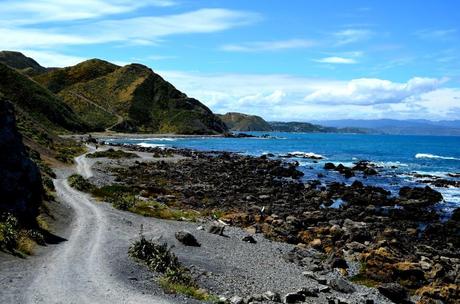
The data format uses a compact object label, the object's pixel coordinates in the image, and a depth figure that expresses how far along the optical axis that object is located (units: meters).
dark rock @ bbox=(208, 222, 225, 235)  33.41
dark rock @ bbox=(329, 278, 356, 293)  23.62
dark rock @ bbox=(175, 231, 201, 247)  29.61
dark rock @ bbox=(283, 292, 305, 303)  20.78
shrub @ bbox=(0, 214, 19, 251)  23.01
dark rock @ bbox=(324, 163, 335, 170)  88.06
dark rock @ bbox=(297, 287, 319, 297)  21.88
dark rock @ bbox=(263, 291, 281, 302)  20.55
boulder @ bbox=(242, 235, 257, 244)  32.22
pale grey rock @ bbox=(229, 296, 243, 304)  19.31
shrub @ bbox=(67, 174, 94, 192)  45.53
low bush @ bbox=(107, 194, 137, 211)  38.66
